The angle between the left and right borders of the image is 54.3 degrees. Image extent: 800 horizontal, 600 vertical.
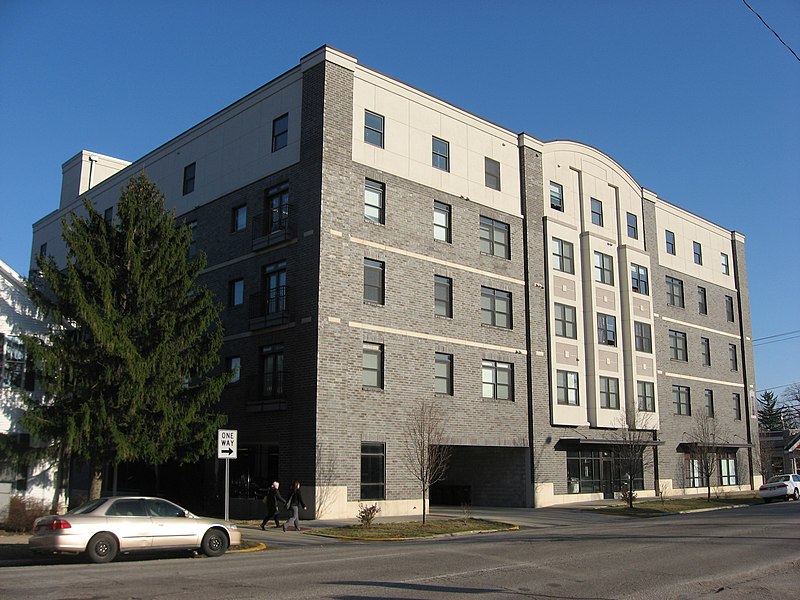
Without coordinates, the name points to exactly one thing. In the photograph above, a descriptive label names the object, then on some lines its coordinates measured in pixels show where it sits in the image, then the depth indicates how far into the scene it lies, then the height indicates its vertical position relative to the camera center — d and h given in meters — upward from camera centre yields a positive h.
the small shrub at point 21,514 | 21.92 -1.79
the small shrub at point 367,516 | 24.48 -1.99
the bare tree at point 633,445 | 35.41 +0.32
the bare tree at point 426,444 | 27.78 +0.29
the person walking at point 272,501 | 24.73 -1.58
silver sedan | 15.91 -1.68
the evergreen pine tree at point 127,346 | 23.44 +3.23
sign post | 21.59 +0.19
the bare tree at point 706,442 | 43.03 +0.58
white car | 41.09 -1.89
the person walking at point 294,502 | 24.38 -1.58
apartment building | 29.73 +7.08
